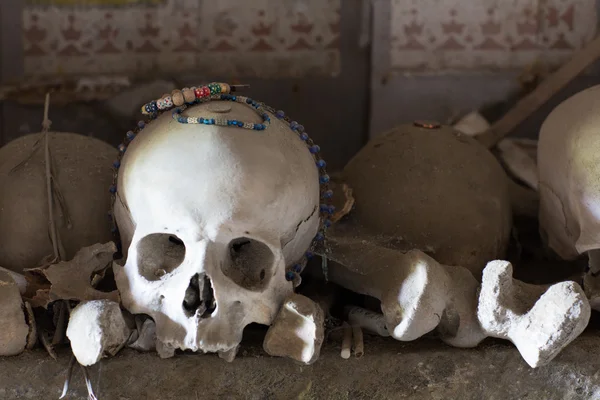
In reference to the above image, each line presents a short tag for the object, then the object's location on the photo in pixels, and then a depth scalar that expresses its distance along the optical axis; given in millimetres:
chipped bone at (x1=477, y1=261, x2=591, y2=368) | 1091
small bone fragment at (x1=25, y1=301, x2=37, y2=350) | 1132
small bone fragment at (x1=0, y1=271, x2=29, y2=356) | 1091
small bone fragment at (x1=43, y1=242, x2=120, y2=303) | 1157
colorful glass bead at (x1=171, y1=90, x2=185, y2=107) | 1194
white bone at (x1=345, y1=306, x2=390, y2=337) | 1254
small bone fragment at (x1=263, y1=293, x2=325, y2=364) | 1103
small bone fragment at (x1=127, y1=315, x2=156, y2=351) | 1149
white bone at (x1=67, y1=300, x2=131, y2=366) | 1050
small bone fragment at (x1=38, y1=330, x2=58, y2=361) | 1134
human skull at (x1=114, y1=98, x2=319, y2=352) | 1086
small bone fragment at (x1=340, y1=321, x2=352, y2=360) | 1176
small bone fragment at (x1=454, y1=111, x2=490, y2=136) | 1780
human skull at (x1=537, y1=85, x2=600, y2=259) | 1267
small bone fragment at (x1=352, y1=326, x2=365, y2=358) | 1185
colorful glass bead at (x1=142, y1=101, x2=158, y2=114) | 1216
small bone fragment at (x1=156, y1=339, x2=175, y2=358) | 1123
